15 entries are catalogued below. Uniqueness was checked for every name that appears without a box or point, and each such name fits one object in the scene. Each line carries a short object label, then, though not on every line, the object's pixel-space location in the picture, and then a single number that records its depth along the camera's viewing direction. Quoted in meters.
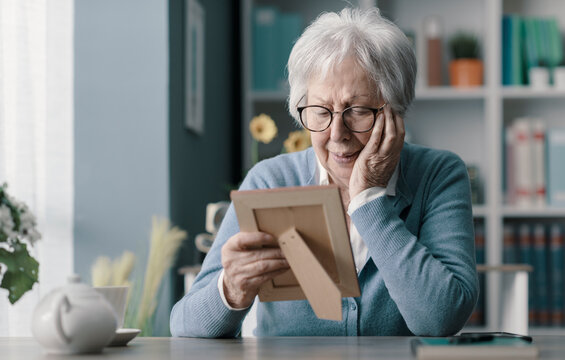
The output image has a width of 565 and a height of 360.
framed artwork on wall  2.71
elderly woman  1.35
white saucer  1.20
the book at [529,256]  3.33
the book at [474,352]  0.97
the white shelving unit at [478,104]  3.36
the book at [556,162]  3.33
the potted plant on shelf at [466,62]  3.44
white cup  1.20
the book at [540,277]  3.31
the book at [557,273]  3.30
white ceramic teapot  1.05
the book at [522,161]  3.36
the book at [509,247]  3.34
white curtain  2.14
